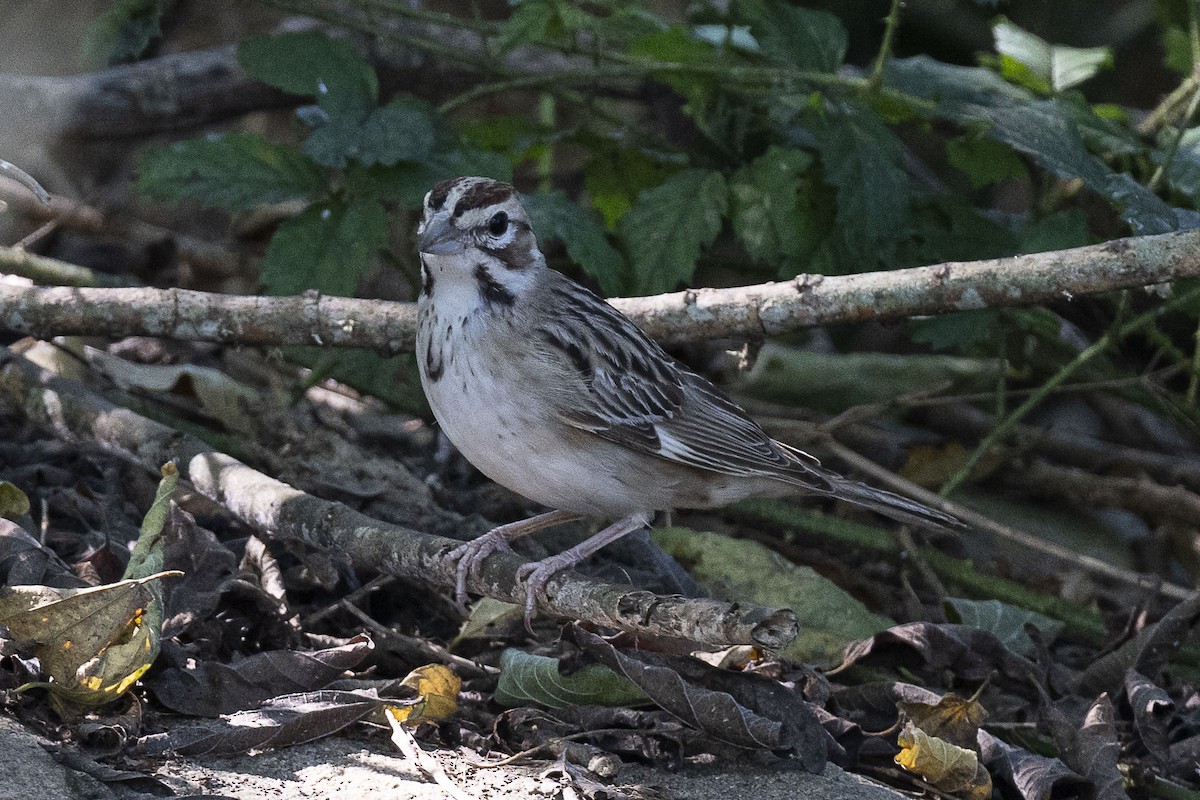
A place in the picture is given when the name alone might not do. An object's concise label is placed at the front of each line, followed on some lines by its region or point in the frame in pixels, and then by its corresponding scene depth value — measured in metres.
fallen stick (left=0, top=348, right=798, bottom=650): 6.15
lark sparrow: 7.78
